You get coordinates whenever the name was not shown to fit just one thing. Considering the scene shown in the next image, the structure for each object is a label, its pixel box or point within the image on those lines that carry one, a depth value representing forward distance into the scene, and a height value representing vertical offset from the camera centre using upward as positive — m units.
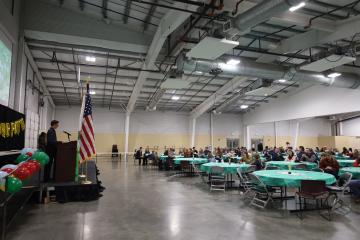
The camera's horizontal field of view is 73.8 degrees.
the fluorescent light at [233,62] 8.88 +3.00
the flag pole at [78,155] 6.02 -0.33
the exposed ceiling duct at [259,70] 9.00 +2.82
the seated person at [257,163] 8.03 -0.72
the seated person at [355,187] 6.03 -1.16
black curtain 5.68 +0.17
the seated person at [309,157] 10.30 -0.68
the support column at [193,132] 20.39 +0.78
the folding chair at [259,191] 5.35 -1.16
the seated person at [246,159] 9.46 -0.69
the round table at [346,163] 9.06 -0.83
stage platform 5.75 -1.19
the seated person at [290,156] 10.24 -0.67
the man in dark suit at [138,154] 16.10 -0.86
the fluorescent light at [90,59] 10.28 +3.66
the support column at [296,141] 19.51 +0.03
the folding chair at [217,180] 7.30 -1.31
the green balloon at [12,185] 3.13 -0.56
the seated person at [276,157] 10.98 -0.71
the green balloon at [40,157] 4.85 -0.31
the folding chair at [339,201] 5.22 -1.38
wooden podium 6.05 -0.51
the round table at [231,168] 7.34 -0.81
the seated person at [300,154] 11.02 -0.60
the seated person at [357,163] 7.50 -0.68
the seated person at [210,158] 10.02 -0.72
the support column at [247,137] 21.53 +0.41
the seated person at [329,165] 6.66 -0.67
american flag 6.07 +0.15
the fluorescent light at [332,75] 9.78 +2.76
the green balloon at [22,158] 5.09 -0.34
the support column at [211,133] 21.67 +0.78
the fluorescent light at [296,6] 4.78 +2.73
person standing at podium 6.15 -0.16
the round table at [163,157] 12.96 -0.84
